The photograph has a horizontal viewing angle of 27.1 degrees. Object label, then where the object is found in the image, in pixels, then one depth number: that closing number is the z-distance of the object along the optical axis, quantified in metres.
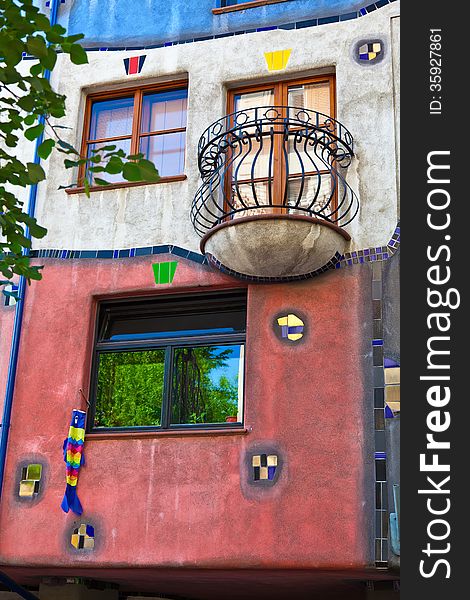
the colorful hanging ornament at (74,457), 10.08
